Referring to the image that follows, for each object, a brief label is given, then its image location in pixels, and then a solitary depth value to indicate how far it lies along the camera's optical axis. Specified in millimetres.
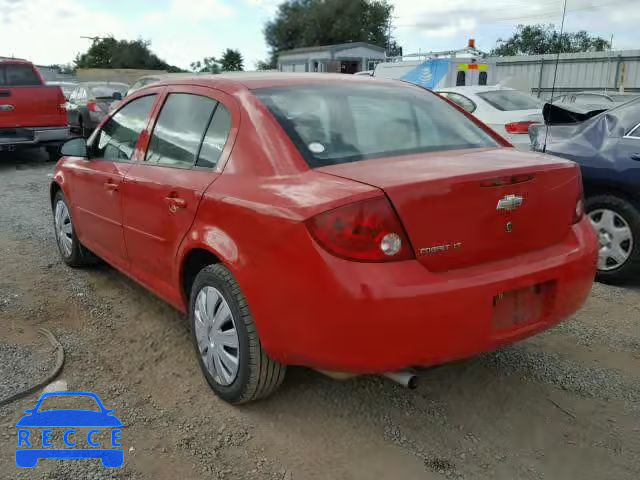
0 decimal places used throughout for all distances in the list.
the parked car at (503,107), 8523
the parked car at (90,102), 14180
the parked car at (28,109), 10281
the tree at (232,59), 40988
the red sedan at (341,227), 2287
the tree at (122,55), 63844
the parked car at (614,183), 4566
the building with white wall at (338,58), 28828
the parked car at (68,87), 19119
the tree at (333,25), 59500
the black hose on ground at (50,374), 3010
